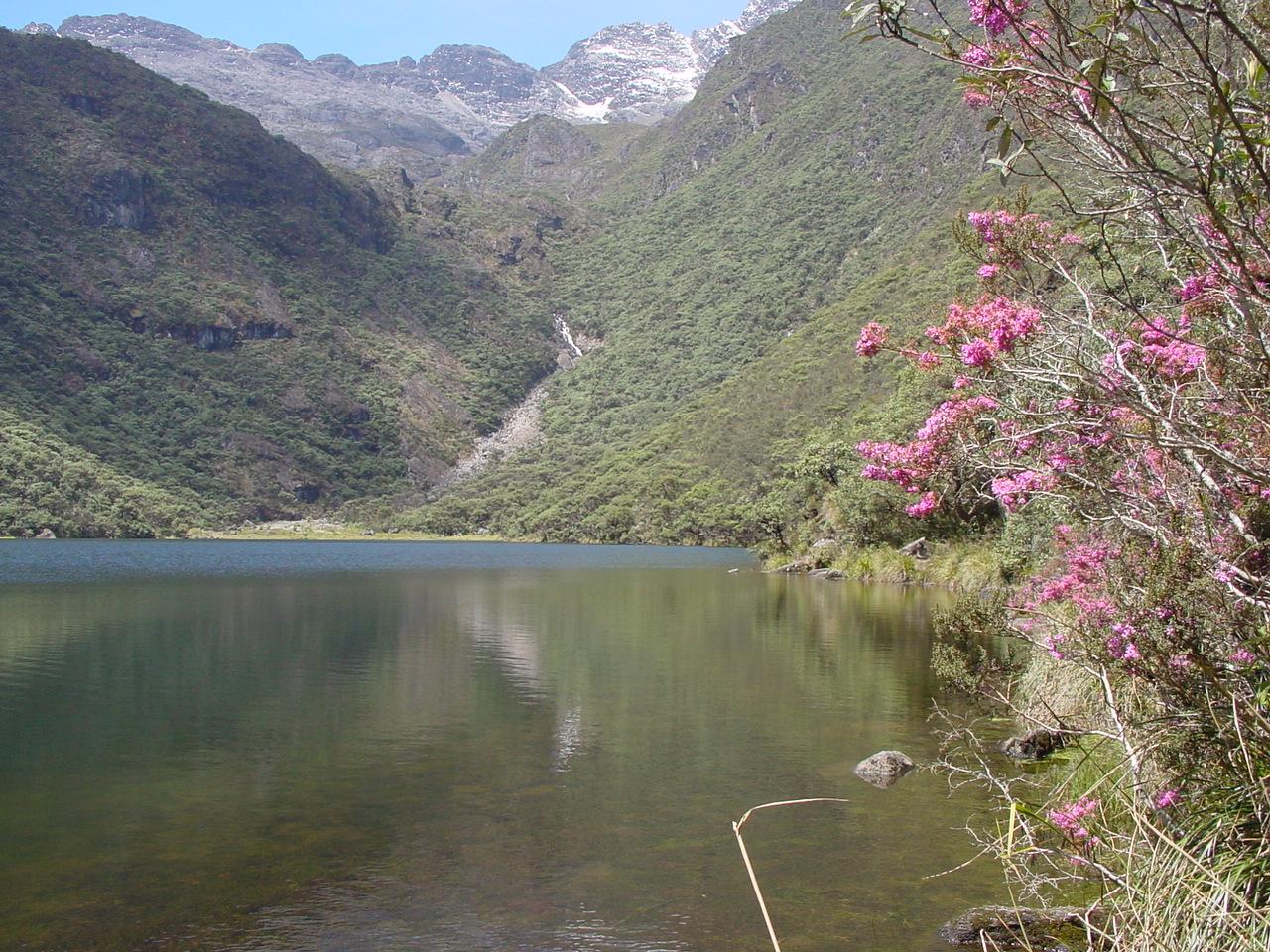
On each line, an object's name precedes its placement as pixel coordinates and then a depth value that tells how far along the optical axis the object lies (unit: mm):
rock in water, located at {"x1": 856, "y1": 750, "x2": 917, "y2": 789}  14461
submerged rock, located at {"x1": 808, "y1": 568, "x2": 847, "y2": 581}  60281
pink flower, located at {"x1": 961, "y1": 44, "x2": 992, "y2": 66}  5727
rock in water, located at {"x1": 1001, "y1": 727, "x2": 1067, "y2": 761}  15293
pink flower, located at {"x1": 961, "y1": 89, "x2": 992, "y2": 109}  7203
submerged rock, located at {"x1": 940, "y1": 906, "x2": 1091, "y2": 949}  8805
